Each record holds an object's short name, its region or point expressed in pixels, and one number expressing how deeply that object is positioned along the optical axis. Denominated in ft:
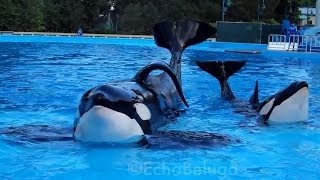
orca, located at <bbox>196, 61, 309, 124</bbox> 23.13
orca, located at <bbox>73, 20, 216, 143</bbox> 17.08
